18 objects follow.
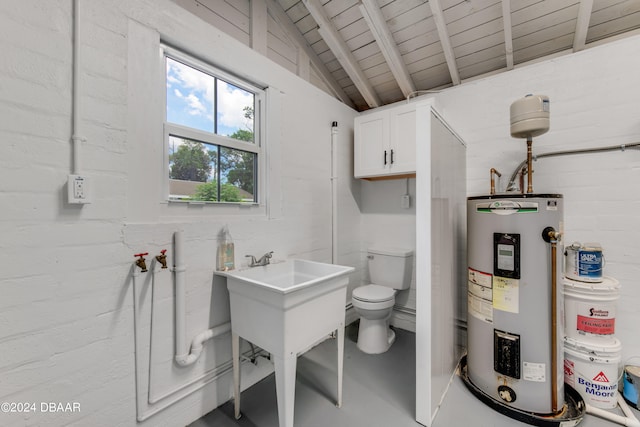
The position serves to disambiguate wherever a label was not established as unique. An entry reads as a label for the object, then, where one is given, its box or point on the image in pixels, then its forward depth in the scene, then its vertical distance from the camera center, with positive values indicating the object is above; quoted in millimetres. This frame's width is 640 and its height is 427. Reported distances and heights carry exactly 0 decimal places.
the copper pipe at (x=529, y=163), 1711 +341
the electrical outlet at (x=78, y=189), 1127 +103
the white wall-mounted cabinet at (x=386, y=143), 2395 +679
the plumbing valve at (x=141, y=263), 1314 -247
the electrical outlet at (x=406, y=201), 2691 +134
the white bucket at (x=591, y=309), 1659 -601
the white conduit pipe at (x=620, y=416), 1485 -1159
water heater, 1524 -536
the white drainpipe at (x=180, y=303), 1464 -497
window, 1582 +523
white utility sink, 1312 -566
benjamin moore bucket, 1623 -983
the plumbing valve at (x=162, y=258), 1381 -235
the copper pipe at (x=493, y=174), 2064 +317
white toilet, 2227 -699
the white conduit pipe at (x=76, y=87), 1153 +546
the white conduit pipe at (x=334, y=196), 2625 +179
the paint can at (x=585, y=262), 1693 -308
